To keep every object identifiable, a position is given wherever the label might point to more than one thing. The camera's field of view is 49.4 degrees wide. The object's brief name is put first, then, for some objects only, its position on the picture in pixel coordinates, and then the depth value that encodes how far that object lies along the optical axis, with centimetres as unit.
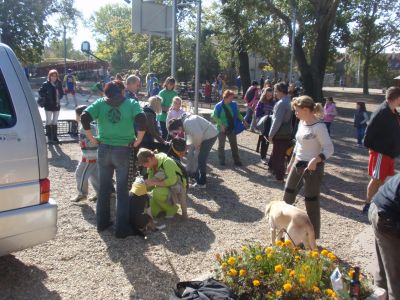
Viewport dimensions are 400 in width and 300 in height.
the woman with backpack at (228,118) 876
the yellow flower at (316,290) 300
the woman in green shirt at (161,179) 560
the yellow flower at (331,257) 347
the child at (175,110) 817
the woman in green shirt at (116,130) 477
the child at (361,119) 1273
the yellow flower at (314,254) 338
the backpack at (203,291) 296
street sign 1225
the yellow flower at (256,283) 304
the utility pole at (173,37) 1201
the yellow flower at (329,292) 296
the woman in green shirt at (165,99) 929
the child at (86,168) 614
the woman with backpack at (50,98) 1049
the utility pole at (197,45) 1247
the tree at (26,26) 2497
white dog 425
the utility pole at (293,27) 1992
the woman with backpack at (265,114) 945
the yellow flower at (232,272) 320
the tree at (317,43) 1727
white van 347
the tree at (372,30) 3803
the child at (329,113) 1328
